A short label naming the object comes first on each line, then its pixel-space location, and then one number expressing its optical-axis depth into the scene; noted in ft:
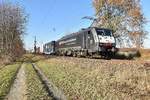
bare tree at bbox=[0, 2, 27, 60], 57.11
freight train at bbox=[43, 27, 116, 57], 38.27
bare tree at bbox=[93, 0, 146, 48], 53.58
